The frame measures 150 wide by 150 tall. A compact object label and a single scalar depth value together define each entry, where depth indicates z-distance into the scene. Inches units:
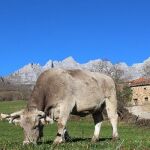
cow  329.6
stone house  2993.5
